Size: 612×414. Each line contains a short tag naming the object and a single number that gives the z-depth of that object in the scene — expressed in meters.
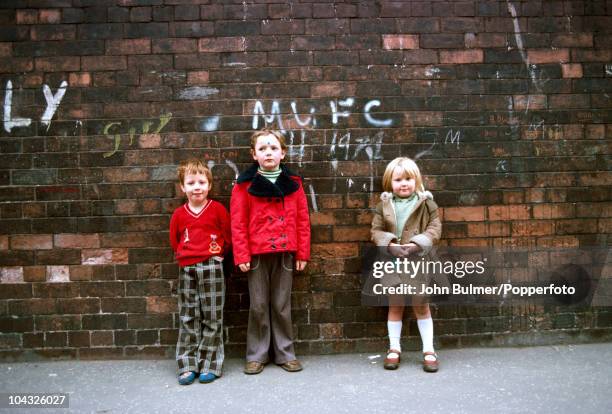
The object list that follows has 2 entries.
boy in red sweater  3.87
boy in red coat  3.86
